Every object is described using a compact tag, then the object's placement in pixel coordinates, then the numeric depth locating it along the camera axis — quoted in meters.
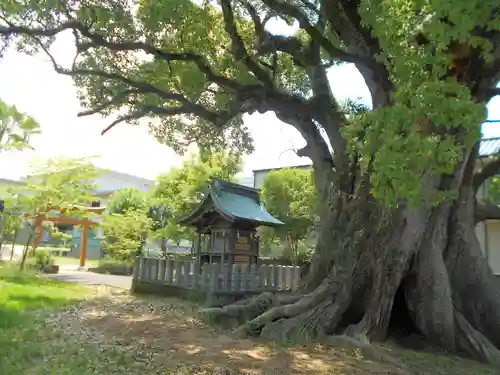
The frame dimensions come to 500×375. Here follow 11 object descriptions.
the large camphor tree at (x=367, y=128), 5.63
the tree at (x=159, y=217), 23.96
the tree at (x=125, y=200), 31.55
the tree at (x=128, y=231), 23.66
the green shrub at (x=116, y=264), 25.80
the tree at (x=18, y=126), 11.62
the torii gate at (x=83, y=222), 23.29
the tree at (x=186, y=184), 21.41
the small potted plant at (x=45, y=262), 21.50
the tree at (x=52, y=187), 17.68
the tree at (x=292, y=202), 19.91
